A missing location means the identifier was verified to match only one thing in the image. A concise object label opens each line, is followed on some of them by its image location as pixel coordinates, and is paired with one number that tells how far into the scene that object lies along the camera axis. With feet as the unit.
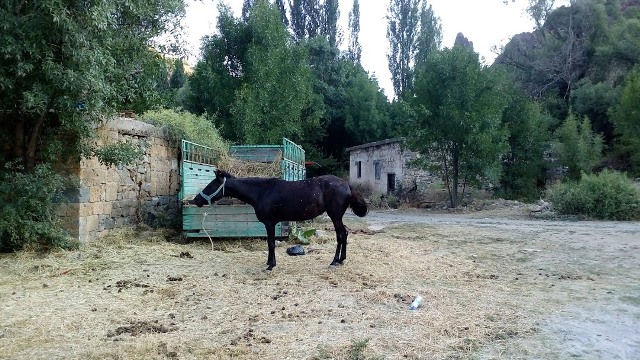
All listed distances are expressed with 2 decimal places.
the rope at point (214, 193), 24.20
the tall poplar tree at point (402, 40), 127.75
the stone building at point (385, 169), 81.10
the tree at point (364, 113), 108.68
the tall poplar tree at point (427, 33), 124.16
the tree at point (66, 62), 21.42
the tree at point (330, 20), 120.37
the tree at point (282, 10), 117.29
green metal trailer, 29.78
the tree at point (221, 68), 75.97
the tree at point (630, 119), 69.62
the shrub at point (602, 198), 50.11
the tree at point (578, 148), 72.90
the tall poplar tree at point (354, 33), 130.31
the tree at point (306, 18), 117.91
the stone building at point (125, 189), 26.81
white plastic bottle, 16.15
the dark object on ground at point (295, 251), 26.76
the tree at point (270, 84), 68.85
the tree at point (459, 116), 63.46
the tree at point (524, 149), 78.18
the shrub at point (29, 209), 23.68
